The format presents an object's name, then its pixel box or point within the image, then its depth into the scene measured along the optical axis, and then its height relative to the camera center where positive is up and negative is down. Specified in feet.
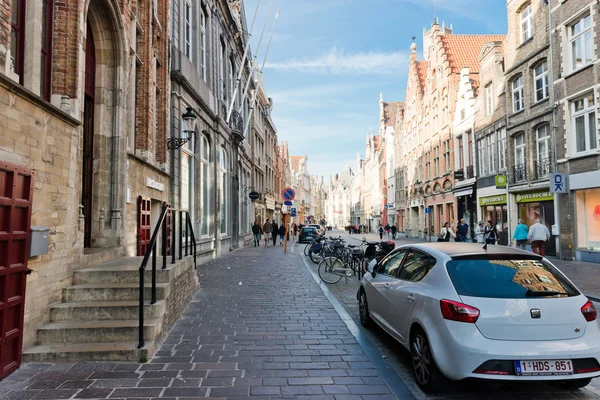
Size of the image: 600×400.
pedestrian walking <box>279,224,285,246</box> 101.35 -2.28
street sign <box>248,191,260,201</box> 96.88 +5.72
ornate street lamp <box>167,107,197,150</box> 42.15 +8.03
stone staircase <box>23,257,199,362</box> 16.34 -4.05
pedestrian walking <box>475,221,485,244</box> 74.38 -2.06
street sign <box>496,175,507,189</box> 74.33 +6.54
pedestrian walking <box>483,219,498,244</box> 61.95 -2.12
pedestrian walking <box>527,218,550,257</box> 48.37 -1.93
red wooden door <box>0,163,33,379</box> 14.44 -1.10
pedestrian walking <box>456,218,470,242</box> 70.18 -1.90
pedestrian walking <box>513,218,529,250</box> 54.34 -1.78
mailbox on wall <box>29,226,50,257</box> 16.47 -0.68
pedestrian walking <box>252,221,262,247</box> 92.43 -2.35
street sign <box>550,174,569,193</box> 53.67 +4.31
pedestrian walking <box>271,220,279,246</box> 98.25 -2.52
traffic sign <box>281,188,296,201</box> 68.94 +4.27
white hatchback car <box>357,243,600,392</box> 12.26 -3.03
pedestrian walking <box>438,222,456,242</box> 70.28 -2.35
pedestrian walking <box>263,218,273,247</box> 93.31 -1.80
